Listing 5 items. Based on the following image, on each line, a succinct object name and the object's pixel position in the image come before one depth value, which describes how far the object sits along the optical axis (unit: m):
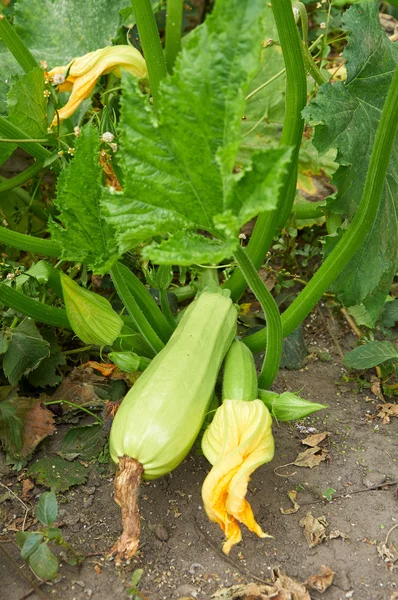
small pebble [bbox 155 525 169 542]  1.61
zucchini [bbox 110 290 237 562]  1.50
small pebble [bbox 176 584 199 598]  1.49
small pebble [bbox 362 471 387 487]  1.76
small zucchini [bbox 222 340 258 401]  1.66
